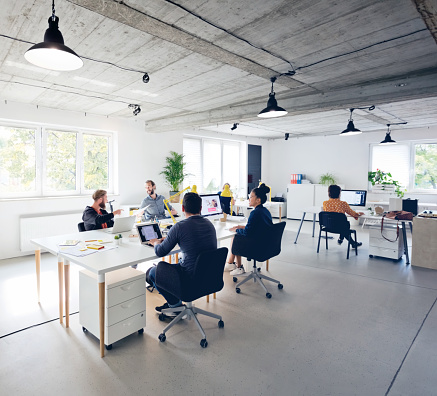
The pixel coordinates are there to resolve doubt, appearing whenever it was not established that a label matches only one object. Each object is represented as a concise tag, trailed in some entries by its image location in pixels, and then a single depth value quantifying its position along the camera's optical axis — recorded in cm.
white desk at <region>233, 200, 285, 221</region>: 747
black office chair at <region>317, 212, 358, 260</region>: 530
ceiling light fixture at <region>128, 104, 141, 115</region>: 548
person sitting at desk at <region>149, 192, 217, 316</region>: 263
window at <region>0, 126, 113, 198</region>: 537
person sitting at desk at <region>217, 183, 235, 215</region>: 592
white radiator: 529
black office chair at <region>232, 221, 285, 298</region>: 373
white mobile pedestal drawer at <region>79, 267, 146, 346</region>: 256
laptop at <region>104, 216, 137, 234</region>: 360
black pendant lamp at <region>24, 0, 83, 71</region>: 195
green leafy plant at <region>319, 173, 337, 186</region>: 937
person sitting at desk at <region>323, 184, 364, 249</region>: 540
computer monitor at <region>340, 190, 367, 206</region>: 634
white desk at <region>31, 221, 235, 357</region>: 246
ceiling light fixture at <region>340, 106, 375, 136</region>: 564
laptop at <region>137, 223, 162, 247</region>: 314
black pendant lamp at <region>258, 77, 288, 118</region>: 365
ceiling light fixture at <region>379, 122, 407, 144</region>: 713
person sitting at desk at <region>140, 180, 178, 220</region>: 490
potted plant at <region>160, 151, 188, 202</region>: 720
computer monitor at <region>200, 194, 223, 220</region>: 433
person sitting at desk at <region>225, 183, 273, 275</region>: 370
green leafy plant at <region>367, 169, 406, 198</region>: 838
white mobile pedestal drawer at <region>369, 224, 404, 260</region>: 518
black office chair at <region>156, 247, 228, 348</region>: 260
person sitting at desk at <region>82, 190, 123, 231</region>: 386
